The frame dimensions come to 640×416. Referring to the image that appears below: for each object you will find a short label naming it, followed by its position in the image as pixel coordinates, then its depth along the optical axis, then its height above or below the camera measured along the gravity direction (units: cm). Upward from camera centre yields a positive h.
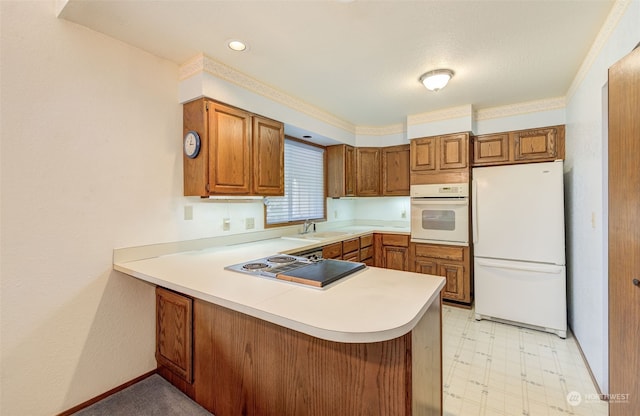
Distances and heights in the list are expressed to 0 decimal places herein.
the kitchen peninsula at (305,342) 104 -60
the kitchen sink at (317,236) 305 -31
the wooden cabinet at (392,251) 361 -56
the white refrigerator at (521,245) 264 -37
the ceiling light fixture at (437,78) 233 +110
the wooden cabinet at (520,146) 297 +69
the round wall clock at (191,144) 212 +50
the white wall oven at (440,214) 323 -7
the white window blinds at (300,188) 326 +28
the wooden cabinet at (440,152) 324 +68
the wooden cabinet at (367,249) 352 -52
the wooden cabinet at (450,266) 324 -69
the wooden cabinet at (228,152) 212 +47
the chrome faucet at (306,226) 348 -21
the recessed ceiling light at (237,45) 190 +114
